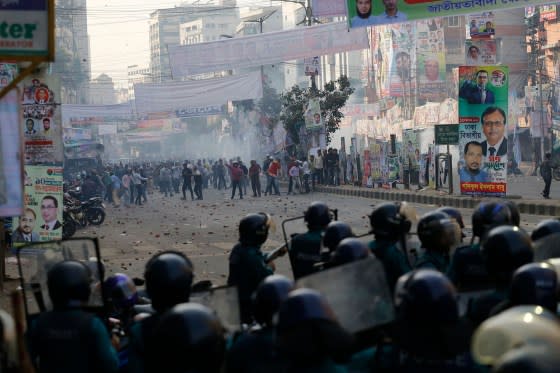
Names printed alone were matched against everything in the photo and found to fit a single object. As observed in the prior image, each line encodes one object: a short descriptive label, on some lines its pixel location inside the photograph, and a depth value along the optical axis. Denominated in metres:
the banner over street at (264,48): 37.00
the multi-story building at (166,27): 193.23
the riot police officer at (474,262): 5.60
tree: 39.94
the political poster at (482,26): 24.97
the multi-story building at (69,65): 89.81
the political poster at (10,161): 6.97
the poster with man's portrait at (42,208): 14.51
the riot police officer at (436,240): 6.02
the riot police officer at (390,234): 6.36
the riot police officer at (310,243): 7.31
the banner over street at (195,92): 41.94
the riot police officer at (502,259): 4.71
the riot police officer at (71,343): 4.43
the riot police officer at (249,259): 6.93
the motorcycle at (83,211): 23.43
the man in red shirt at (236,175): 34.91
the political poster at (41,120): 13.02
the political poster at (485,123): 23.62
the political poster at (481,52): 24.80
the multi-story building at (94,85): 180.00
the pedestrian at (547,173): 26.39
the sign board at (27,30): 6.00
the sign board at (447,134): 29.11
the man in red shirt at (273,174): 35.09
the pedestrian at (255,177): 35.56
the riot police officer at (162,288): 4.46
